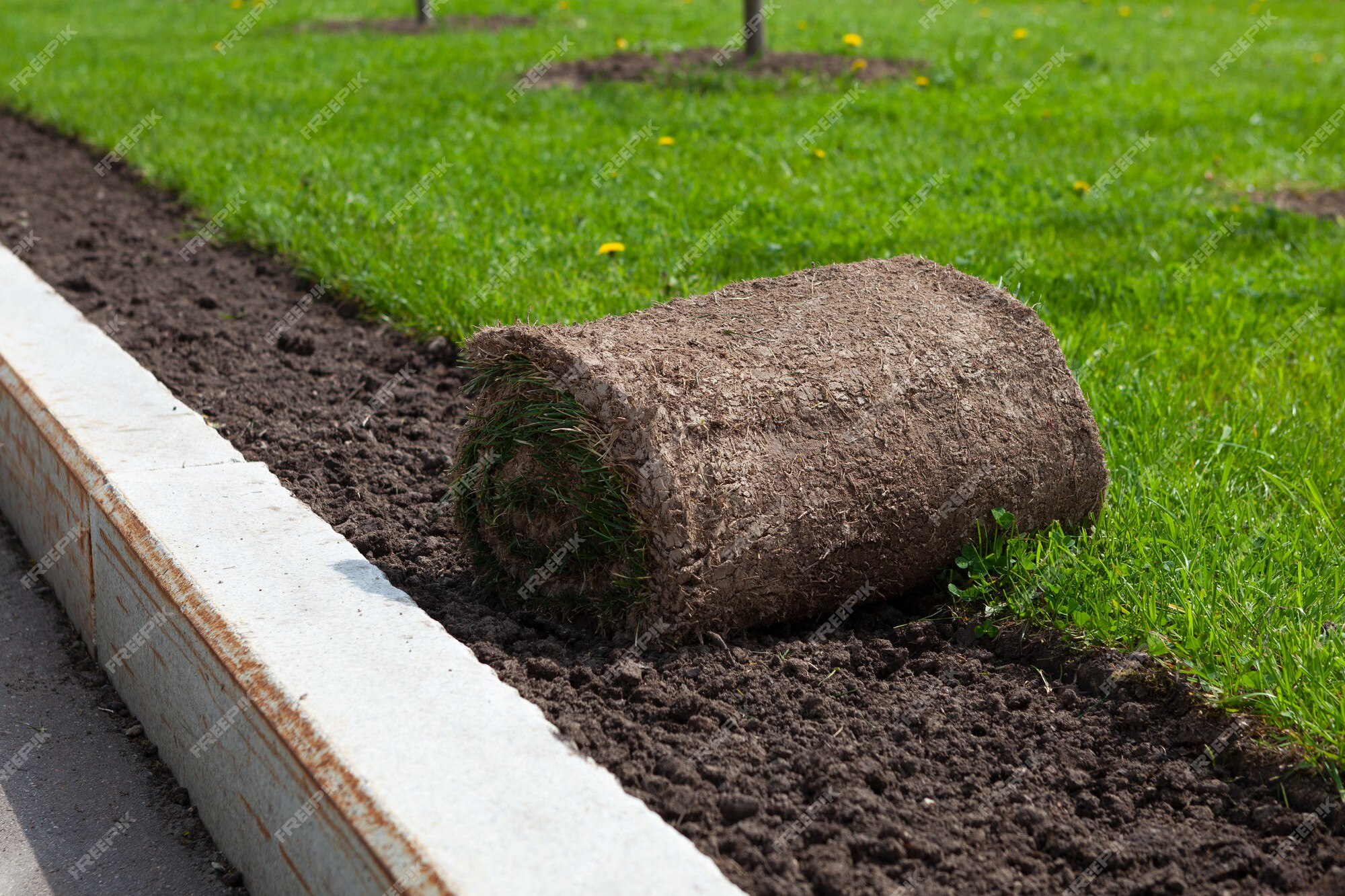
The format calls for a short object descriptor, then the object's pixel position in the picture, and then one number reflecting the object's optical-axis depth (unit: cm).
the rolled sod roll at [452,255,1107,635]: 248
